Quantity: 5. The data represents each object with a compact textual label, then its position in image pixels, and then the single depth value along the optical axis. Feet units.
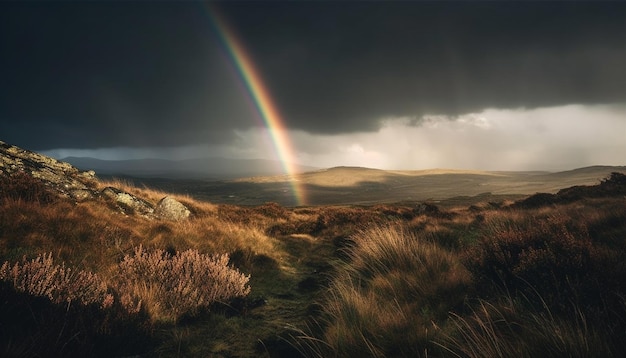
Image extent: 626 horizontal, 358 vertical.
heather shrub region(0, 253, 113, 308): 11.91
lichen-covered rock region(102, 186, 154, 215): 39.32
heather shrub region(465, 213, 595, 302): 12.03
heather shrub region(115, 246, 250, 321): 14.21
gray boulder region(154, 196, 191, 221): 43.01
